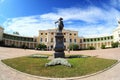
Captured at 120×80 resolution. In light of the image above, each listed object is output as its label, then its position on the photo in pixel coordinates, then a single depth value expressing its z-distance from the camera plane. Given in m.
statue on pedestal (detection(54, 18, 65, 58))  9.69
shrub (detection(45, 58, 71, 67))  7.24
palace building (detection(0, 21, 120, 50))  37.19
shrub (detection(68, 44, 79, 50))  28.84
